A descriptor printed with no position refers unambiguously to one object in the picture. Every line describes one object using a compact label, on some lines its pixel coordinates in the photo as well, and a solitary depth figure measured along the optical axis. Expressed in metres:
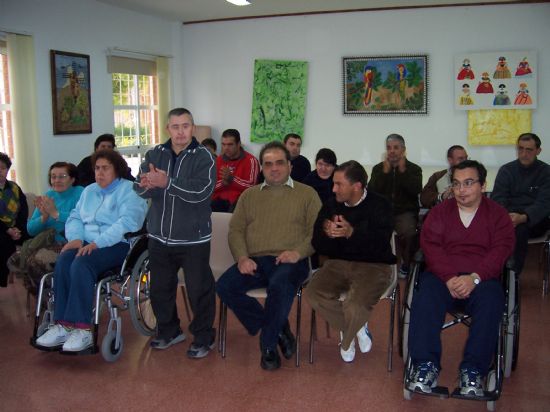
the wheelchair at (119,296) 3.10
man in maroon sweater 2.53
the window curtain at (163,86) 7.46
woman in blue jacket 3.07
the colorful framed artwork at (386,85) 6.63
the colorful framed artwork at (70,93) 5.72
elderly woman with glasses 3.49
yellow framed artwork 6.36
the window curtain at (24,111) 5.39
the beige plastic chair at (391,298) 3.00
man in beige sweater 3.06
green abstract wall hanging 7.11
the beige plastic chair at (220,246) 3.51
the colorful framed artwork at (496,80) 6.27
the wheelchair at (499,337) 2.48
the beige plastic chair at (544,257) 4.30
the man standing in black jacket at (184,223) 3.06
